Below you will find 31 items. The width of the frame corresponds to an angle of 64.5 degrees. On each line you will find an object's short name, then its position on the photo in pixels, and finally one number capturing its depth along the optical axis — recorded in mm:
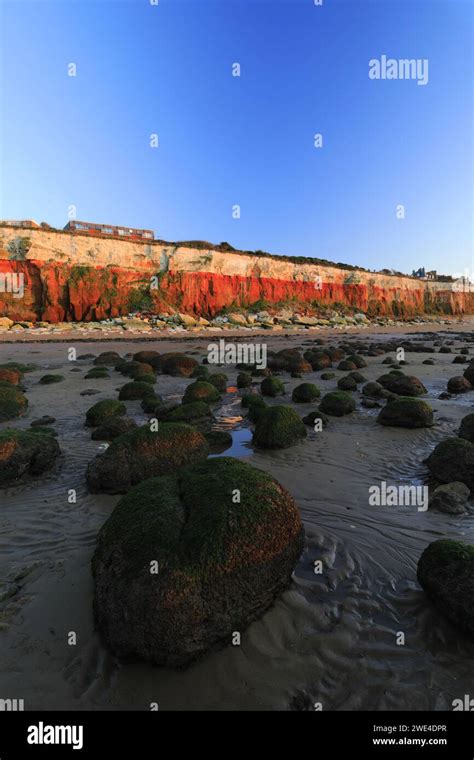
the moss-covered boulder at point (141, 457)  6387
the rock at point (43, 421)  10287
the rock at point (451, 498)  5699
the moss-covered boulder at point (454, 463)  6418
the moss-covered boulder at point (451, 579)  3486
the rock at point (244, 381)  15109
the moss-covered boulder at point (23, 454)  6680
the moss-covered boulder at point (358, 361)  20156
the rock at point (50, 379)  16047
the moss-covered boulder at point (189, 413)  10367
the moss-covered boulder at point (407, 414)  9734
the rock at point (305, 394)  12688
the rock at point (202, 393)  12477
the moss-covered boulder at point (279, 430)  8414
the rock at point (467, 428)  8258
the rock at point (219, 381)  14715
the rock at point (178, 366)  18422
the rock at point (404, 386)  13555
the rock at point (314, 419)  9930
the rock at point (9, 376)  15334
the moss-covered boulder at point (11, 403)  10875
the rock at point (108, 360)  21328
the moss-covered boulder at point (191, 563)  3289
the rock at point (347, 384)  14336
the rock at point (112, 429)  9055
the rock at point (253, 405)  10430
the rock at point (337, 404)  10977
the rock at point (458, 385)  13984
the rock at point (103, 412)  10172
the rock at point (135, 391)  13188
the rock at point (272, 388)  13789
